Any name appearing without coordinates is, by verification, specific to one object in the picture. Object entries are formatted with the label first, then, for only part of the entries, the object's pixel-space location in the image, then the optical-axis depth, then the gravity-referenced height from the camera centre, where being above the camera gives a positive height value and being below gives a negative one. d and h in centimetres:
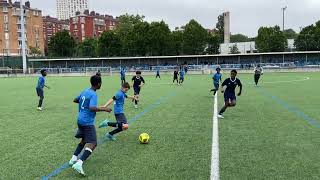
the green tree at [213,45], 6460 +575
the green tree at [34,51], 7517 +550
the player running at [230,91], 959 -68
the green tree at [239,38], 10279 +1161
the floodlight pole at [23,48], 4384 +368
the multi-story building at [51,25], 11992 +1959
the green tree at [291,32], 8919 +1244
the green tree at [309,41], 5768 +581
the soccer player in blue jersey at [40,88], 1227 -67
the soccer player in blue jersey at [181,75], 2414 -31
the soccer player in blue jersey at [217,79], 1562 -44
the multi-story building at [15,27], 7633 +1232
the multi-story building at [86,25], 10787 +1767
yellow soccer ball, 669 -153
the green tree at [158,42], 6067 +610
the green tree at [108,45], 6414 +588
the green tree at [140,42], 6103 +613
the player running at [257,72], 2102 -15
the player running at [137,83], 1246 -50
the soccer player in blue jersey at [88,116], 492 -76
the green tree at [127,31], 6188 +961
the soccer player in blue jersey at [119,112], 695 -97
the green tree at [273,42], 5902 +581
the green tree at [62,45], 7004 +663
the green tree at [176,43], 6210 +598
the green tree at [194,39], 6308 +690
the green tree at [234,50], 6183 +441
